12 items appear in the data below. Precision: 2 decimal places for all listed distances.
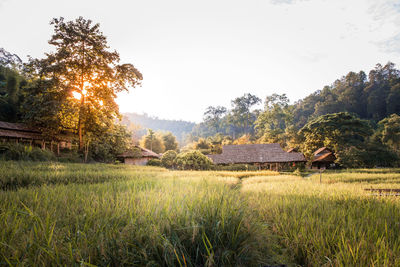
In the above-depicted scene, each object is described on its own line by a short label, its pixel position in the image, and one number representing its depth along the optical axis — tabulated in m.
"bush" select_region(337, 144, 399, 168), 26.03
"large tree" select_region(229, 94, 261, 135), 73.81
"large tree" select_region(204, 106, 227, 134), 85.12
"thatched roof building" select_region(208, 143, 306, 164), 26.95
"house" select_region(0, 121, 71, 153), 16.72
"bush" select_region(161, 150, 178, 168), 25.05
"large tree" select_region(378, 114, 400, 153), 28.84
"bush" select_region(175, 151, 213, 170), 22.09
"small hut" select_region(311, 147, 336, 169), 31.08
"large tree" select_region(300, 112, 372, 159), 30.62
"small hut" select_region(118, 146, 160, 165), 27.45
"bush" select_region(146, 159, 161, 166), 27.09
